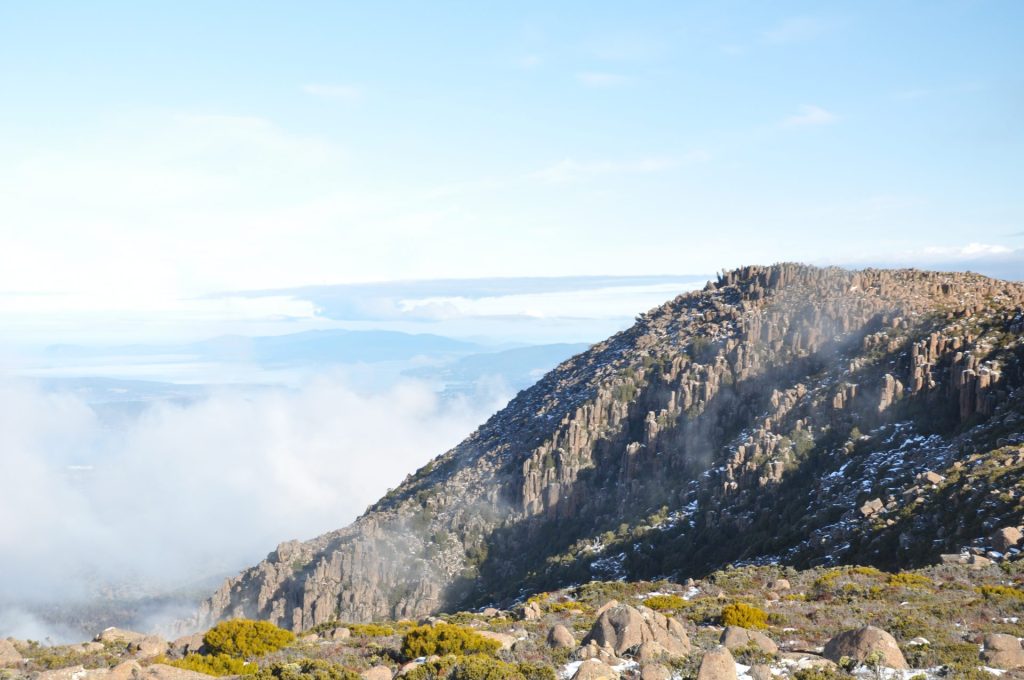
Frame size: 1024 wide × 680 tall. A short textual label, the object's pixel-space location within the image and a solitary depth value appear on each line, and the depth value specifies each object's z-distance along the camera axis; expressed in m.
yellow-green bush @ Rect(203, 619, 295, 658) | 40.44
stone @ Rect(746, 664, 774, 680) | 29.32
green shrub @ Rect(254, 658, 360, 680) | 30.66
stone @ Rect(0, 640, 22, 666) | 38.88
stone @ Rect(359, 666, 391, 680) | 32.14
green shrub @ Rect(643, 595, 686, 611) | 46.72
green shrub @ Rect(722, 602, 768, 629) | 39.72
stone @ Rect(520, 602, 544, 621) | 47.25
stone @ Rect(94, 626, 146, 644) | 44.73
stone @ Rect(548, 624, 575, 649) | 36.47
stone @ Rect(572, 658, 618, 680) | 29.89
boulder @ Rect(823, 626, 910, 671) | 29.75
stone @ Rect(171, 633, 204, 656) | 42.09
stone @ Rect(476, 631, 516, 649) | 37.56
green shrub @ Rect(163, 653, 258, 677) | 36.44
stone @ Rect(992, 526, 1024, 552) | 55.72
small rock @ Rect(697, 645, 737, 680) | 28.58
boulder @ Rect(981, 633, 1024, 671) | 30.09
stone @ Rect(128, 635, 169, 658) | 41.66
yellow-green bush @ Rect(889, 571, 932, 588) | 47.81
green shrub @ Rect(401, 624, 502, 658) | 36.31
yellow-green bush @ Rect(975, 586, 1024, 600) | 41.42
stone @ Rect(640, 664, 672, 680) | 29.75
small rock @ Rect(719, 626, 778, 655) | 33.62
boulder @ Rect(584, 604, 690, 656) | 34.41
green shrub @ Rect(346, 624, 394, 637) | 45.38
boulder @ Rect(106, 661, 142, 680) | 32.66
